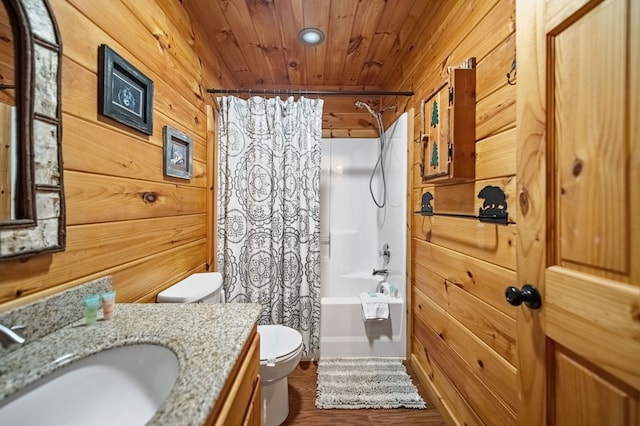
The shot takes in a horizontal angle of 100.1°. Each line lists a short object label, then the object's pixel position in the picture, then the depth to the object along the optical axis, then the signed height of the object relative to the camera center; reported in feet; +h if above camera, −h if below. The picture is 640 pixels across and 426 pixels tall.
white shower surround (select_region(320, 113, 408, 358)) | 8.85 -0.21
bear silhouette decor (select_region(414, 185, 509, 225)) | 3.47 +0.07
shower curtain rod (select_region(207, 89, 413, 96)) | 6.44 +2.89
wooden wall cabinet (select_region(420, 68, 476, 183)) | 4.10 +1.35
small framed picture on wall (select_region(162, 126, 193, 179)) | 4.58 +1.08
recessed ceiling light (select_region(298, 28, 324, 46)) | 6.18 +4.17
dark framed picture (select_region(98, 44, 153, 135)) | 3.15 +1.56
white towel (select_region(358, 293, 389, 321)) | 6.78 -2.49
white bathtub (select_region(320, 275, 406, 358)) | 6.97 -3.17
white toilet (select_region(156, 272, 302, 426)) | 4.44 -2.56
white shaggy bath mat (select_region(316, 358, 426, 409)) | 5.39 -3.83
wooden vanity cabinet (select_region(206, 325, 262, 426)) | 1.99 -1.59
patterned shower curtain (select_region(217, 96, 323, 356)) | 6.52 +0.08
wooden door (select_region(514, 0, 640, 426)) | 1.73 +0.02
